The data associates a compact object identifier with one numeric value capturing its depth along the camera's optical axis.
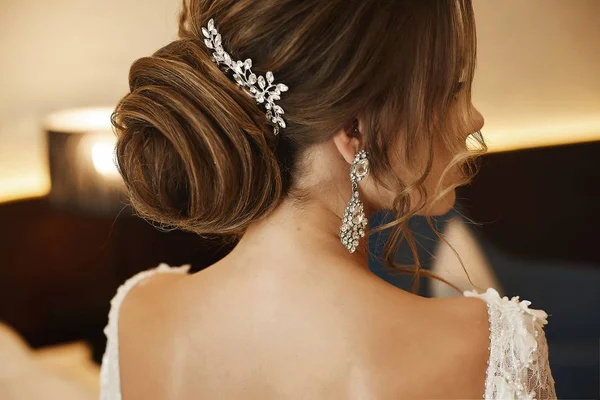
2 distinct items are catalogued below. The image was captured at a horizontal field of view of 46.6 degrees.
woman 0.90
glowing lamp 2.02
